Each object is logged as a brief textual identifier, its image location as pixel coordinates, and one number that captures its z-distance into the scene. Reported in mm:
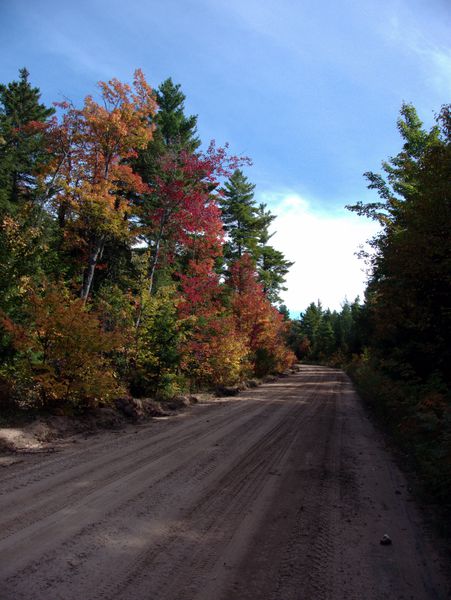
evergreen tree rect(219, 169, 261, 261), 33094
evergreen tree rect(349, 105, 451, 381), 8125
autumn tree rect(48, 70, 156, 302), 14430
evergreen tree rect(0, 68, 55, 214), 22250
